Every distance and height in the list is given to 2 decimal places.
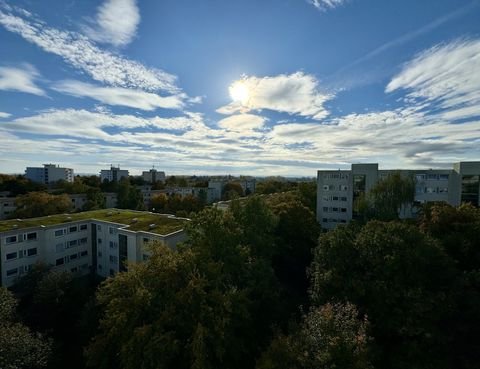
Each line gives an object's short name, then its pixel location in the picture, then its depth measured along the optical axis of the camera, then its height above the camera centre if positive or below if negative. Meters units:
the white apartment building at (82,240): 26.88 -7.29
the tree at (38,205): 43.69 -5.20
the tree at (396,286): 14.52 -6.78
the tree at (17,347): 13.44 -9.20
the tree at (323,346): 10.81 -7.29
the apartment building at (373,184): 36.41 -1.32
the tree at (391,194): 34.69 -2.22
